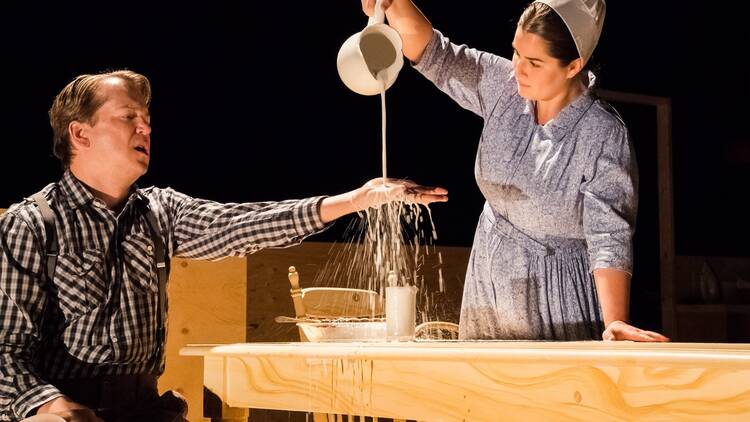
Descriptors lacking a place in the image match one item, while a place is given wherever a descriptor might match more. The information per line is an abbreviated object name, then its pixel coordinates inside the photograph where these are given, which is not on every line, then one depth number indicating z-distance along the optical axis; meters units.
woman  4.53
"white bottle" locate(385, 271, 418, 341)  4.44
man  4.49
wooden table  3.74
